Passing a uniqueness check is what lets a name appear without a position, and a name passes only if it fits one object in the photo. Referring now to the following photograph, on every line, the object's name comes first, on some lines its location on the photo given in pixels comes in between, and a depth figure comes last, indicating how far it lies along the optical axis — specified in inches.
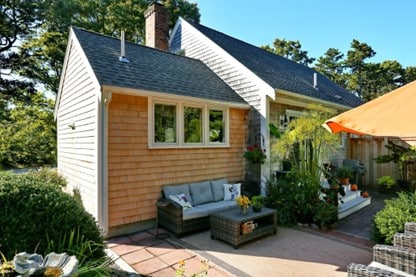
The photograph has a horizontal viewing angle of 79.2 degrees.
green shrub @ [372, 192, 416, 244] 166.2
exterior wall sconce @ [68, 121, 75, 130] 278.7
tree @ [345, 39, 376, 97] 1049.5
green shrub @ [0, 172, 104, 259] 106.6
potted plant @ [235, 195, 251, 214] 203.4
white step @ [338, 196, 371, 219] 264.0
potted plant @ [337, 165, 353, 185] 351.3
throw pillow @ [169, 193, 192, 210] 224.1
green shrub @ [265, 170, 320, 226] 240.5
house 213.6
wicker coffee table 187.8
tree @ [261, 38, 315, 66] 1221.6
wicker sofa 209.3
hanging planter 287.3
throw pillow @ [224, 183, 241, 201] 266.2
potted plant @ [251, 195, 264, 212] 208.2
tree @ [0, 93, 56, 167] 576.7
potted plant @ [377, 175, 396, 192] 377.4
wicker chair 102.2
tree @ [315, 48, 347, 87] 1131.9
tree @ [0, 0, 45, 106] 641.6
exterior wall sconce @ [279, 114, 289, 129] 329.1
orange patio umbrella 99.7
